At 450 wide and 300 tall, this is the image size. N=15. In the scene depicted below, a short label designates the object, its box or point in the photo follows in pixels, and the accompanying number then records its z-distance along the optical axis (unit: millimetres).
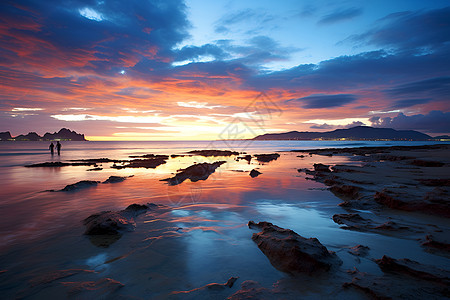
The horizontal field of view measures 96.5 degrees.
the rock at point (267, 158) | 30152
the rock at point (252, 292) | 3055
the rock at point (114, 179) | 13791
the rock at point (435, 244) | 4254
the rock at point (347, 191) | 9047
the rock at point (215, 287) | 3332
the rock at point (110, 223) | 5496
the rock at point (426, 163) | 17203
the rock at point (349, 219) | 5935
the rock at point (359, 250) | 4205
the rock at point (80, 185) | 11156
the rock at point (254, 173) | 15948
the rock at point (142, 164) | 22609
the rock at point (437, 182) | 9700
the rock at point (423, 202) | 6223
